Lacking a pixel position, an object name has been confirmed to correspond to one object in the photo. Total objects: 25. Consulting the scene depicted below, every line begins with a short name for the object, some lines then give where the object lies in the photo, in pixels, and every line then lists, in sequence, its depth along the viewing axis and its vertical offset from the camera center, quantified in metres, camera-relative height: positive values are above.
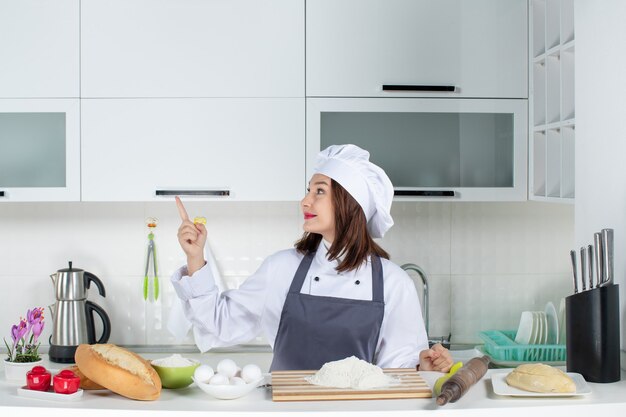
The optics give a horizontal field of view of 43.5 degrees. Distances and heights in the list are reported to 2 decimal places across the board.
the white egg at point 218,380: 1.40 -0.30
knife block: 1.62 -0.25
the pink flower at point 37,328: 1.85 -0.28
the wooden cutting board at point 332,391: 1.41 -0.32
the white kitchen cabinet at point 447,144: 2.75 +0.25
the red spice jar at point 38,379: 1.44 -0.31
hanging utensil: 3.06 -0.20
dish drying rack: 2.74 -0.49
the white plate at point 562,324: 2.82 -0.40
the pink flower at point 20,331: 1.80 -0.27
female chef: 2.12 -0.23
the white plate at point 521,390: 1.45 -0.33
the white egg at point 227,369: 1.44 -0.29
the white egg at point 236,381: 1.42 -0.30
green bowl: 1.46 -0.30
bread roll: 1.45 -0.31
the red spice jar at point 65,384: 1.40 -0.31
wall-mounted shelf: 2.45 +0.37
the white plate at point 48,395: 1.39 -0.33
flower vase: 1.62 -0.34
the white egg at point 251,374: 1.43 -0.29
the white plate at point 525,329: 2.82 -0.42
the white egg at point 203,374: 1.41 -0.29
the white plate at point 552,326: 2.81 -0.40
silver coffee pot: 2.84 -0.37
